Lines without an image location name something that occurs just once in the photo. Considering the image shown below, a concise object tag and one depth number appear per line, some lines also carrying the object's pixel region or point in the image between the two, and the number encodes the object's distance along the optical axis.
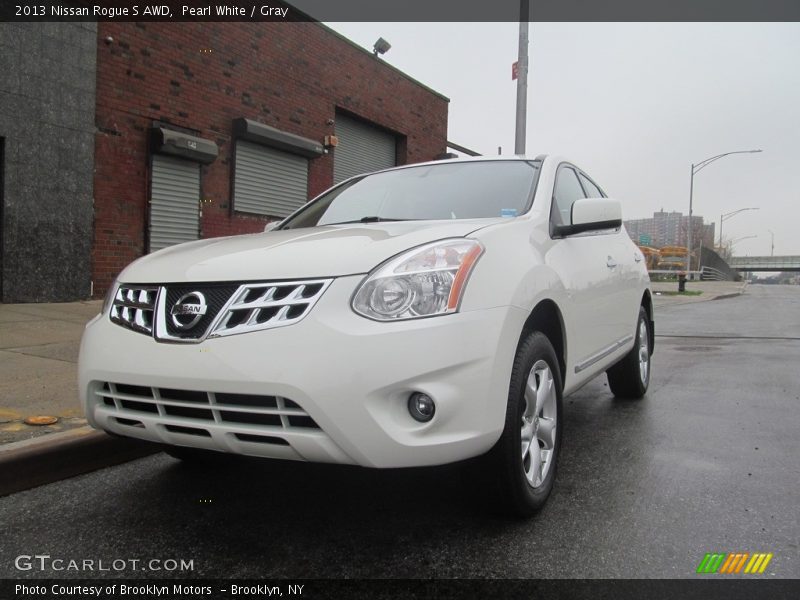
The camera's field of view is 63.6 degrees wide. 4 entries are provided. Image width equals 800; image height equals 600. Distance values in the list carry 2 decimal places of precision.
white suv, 2.12
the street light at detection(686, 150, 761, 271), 32.81
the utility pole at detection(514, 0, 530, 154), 12.16
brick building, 8.78
